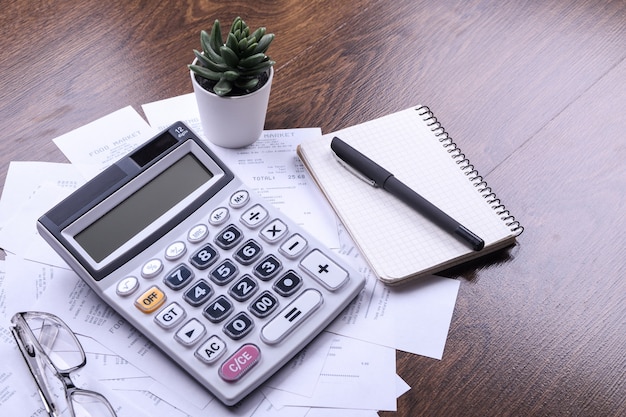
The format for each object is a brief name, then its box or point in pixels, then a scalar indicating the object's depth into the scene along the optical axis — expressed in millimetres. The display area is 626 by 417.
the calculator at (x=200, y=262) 755
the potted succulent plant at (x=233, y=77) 850
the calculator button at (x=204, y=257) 803
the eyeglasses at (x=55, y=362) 740
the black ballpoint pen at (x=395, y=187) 851
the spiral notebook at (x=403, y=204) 848
